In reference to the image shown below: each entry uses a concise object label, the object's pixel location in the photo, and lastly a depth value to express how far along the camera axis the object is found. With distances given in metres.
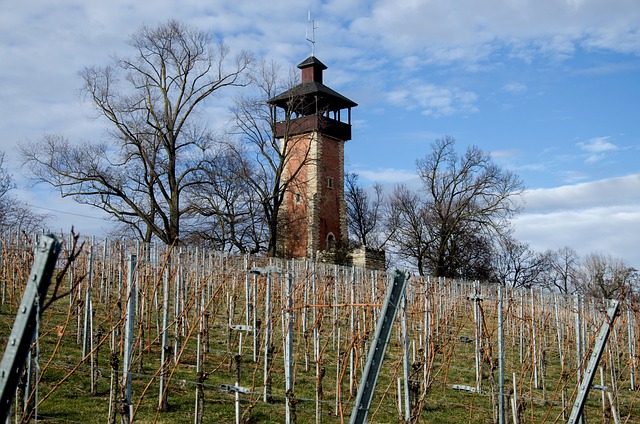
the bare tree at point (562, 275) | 45.83
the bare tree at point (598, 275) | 36.31
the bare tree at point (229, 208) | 26.39
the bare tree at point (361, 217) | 46.41
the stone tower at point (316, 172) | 32.22
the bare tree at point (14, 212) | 30.39
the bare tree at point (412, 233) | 34.56
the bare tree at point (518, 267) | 43.50
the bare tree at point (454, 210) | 33.12
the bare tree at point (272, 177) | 26.80
